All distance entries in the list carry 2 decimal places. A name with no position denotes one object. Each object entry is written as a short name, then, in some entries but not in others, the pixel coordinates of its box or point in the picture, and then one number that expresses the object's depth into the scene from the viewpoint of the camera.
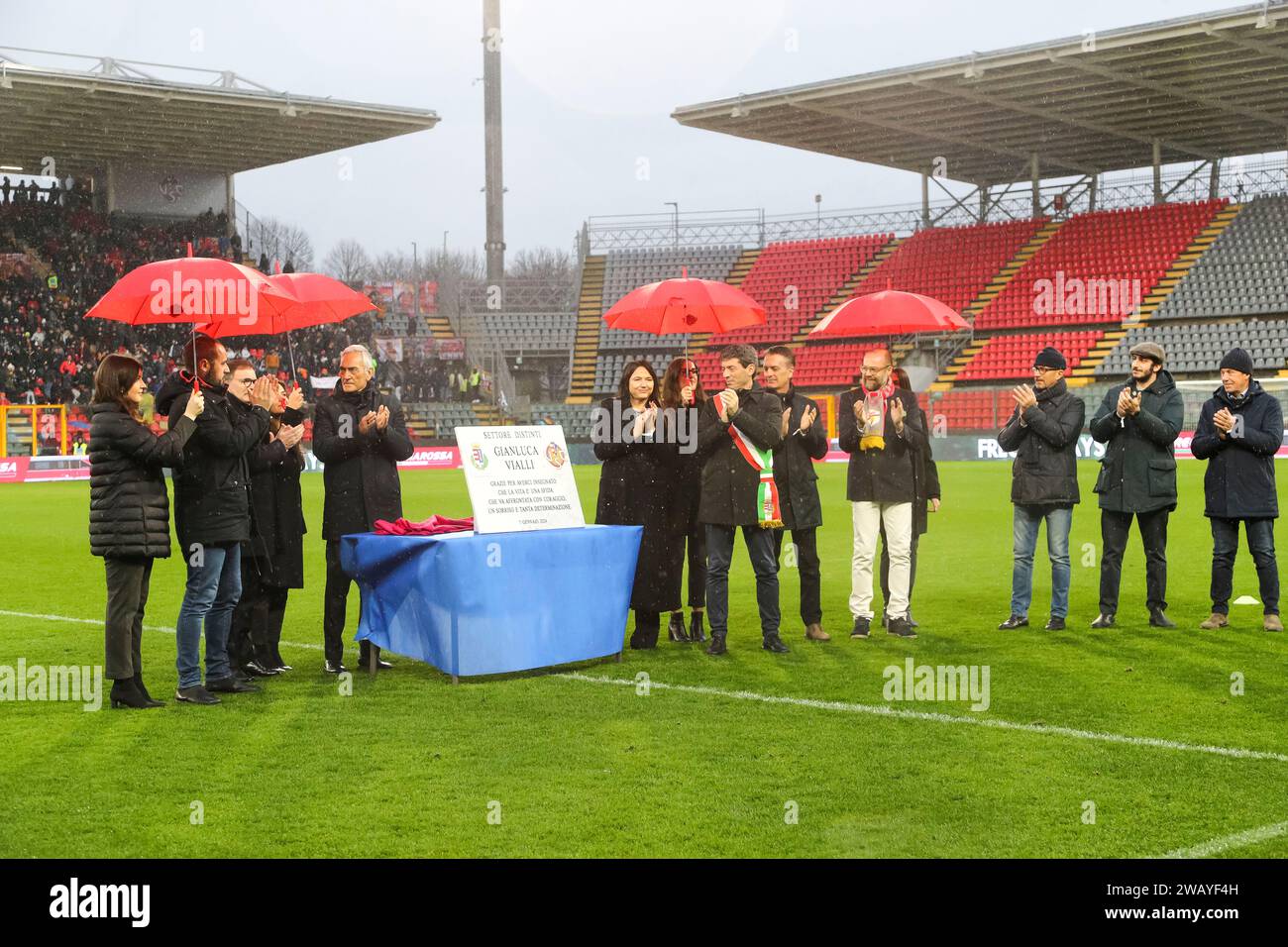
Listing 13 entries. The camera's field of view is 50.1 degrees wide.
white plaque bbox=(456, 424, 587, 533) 8.30
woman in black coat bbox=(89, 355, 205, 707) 7.32
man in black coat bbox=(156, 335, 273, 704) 7.63
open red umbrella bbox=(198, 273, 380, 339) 10.46
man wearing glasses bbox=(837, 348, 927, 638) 9.76
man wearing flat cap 10.02
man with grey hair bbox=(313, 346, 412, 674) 8.48
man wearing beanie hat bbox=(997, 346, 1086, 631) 10.12
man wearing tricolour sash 9.03
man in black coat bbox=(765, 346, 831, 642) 9.38
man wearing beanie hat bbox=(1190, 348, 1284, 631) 9.82
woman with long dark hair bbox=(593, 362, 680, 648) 9.39
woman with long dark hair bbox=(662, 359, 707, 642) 9.33
